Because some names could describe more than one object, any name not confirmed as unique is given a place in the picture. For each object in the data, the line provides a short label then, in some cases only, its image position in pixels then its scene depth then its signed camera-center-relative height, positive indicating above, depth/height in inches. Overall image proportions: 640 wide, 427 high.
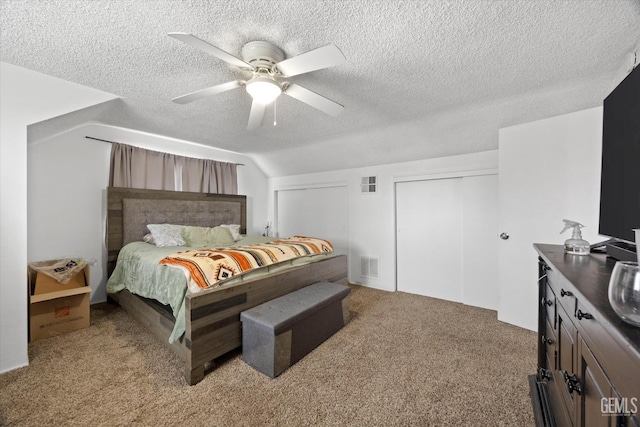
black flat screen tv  43.3 +9.4
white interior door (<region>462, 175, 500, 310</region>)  128.3 -15.6
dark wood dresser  21.8 -17.0
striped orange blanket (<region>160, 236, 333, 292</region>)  76.1 -17.1
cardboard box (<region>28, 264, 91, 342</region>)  93.0 -37.0
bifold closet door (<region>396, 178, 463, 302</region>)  141.7 -15.6
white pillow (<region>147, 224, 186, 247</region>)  128.8 -12.5
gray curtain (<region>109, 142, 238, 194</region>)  135.9 +24.2
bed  72.6 -26.9
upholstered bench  74.2 -37.8
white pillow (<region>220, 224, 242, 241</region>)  160.0 -12.5
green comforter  75.8 -24.7
